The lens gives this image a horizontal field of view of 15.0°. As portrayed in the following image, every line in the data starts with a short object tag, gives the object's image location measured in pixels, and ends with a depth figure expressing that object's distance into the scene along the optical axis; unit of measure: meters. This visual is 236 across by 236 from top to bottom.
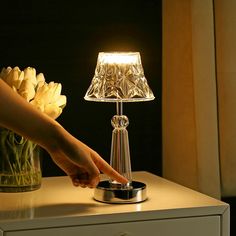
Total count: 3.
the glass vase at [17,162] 1.69
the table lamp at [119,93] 1.66
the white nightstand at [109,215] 1.53
